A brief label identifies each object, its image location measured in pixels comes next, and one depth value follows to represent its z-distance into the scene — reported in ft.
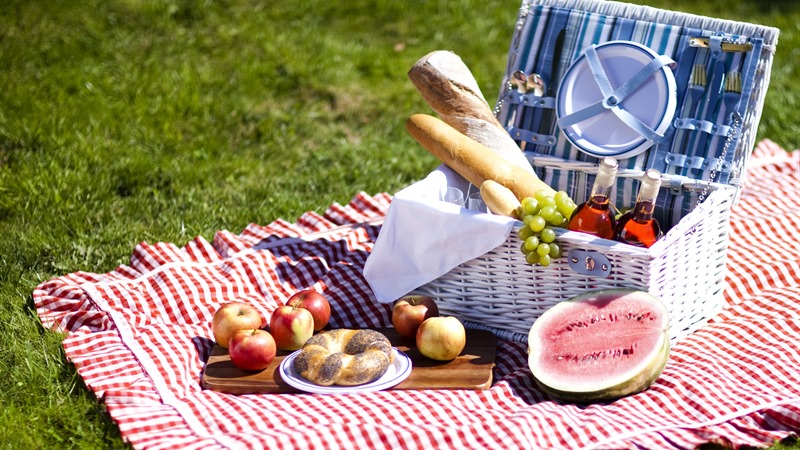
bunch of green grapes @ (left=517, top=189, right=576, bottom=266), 10.31
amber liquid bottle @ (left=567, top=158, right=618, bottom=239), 10.50
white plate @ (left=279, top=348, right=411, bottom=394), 10.00
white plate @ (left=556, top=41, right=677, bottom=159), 12.62
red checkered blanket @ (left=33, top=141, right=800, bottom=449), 9.17
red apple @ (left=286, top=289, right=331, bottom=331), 11.31
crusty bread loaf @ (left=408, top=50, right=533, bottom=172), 12.94
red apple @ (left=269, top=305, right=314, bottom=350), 10.82
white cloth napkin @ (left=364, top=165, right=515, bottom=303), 10.78
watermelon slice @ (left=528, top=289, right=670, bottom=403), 9.84
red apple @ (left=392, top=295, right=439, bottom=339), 11.01
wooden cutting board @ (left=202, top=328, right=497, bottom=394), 10.23
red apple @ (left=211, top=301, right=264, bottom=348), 10.84
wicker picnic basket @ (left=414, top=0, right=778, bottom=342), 10.67
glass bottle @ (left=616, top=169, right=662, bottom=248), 10.29
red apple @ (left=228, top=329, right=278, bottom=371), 10.30
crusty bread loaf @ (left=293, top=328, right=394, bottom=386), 10.05
